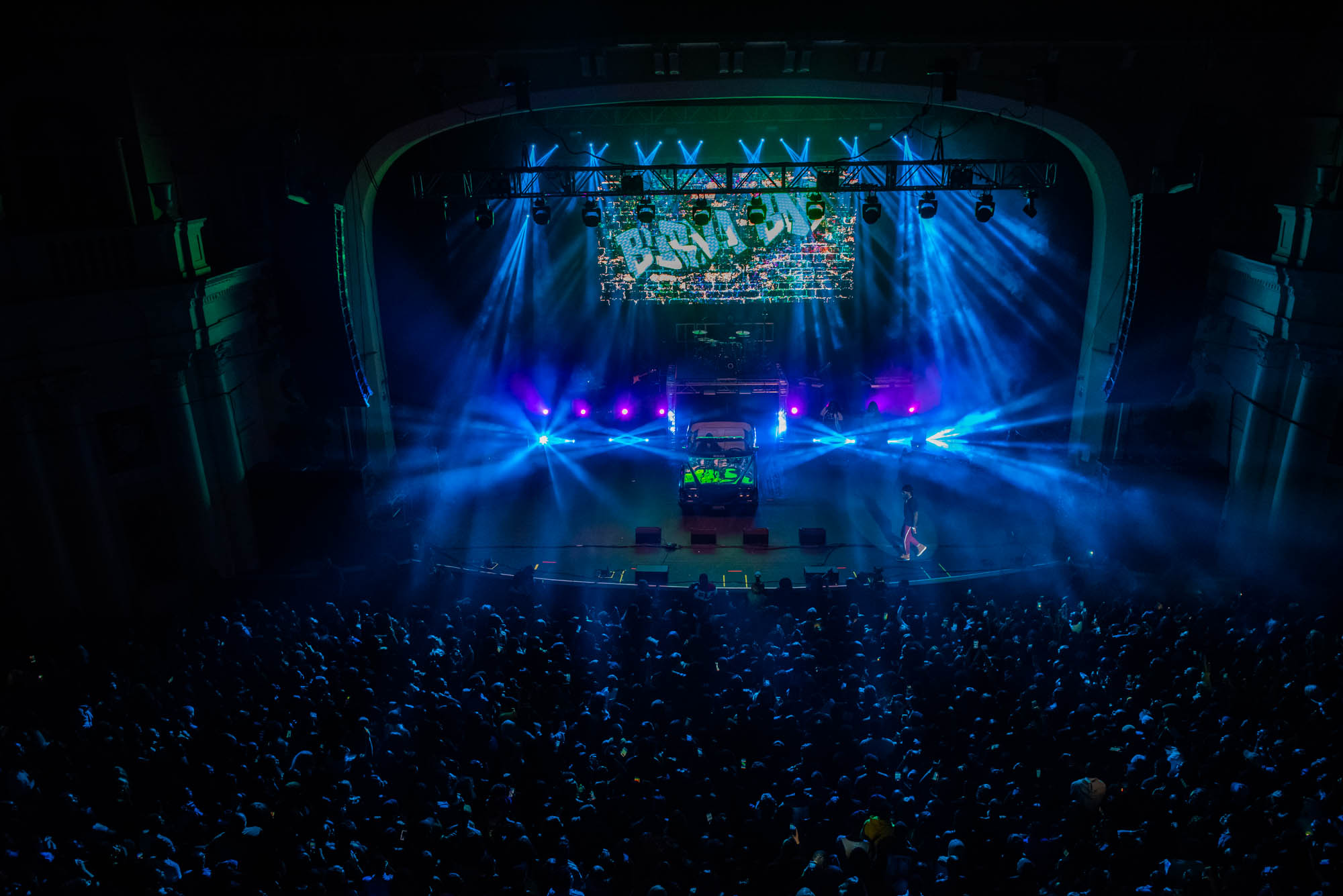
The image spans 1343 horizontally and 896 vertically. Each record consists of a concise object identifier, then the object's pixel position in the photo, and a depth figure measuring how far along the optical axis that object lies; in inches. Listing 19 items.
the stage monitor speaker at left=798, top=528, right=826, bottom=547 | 619.2
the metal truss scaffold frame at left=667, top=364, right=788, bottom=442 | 932.0
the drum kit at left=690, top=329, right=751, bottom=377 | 994.7
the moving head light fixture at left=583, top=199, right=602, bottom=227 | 625.7
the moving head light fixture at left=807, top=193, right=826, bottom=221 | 664.4
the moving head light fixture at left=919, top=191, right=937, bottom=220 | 600.1
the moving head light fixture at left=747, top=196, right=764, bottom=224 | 640.4
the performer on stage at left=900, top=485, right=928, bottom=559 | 605.6
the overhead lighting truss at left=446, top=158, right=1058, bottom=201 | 603.8
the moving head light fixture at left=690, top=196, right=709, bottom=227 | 665.6
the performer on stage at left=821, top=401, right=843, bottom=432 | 900.6
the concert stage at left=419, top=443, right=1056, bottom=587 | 602.2
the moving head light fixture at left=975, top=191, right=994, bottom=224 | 599.8
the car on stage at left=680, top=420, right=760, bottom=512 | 679.1
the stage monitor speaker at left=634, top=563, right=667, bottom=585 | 551.8
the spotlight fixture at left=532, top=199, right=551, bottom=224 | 642.2
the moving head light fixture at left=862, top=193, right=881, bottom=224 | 631.8
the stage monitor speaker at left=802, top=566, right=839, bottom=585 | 460.1
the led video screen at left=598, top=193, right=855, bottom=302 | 909.2
